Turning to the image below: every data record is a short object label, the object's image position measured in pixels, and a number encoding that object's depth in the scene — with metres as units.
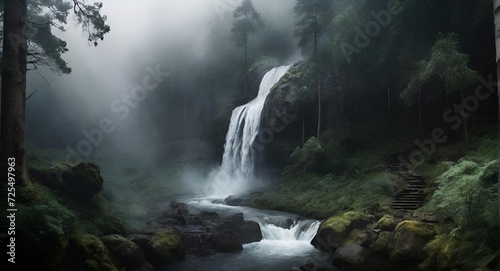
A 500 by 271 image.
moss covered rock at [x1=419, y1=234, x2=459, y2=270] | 10.01
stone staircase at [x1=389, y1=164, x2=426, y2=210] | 15.49
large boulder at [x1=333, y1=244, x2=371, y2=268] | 12.00
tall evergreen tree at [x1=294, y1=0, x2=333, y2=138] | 28.92
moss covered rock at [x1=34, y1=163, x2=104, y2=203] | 13.20
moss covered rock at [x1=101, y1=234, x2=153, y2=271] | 11.25
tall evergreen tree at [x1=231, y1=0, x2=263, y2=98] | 42.94
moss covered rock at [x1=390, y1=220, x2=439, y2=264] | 11.33
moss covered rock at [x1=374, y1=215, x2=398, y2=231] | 12.94
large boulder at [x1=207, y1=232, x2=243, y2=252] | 14.56
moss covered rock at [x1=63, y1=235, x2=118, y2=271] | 9.49
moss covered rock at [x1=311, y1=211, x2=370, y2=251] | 14.03
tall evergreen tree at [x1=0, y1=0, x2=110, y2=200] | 9.23
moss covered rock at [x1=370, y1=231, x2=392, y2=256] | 12.09
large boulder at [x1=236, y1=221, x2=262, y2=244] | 16.06
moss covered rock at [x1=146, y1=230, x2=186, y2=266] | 12.57
